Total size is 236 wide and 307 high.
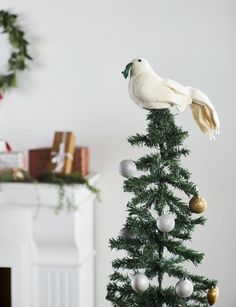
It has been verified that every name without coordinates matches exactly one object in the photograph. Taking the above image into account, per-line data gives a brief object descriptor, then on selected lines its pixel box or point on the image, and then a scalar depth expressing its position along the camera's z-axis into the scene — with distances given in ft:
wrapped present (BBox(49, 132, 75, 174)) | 9.61
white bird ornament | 7.14
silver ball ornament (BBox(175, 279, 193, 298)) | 6.88
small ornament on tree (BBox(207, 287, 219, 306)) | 7.11
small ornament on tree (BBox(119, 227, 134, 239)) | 7.26
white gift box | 9.49
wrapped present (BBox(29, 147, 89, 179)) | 9.79
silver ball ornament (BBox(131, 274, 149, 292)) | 6.93
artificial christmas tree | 7.15
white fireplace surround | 9.55
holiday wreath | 10.10
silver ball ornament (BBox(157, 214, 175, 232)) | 6.91
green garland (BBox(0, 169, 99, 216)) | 9.36
